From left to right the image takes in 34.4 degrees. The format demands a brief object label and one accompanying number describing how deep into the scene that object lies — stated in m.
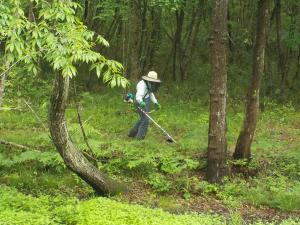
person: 13.58
